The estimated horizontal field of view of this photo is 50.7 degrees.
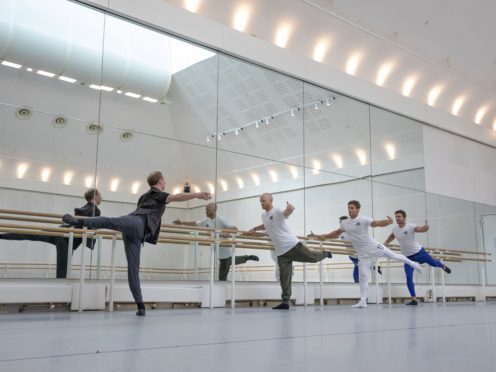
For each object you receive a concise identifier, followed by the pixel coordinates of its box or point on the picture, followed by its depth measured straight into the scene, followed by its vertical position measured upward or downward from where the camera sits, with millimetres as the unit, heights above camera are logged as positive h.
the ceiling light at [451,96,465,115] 15930 +5006
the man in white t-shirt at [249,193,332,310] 7883 +325
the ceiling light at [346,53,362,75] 12586 +4906
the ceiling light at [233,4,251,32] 10234 +4862
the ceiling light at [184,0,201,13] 9672 +4792
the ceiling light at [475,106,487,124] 16938 +5019
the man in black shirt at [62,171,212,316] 5512 +450
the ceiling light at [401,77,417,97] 14215 +4960
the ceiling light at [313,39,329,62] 11797 +4889
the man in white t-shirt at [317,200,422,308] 8930 +470
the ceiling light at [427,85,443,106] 15094 +5022
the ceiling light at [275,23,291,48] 10984 +4869
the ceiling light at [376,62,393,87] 13398 +4994
